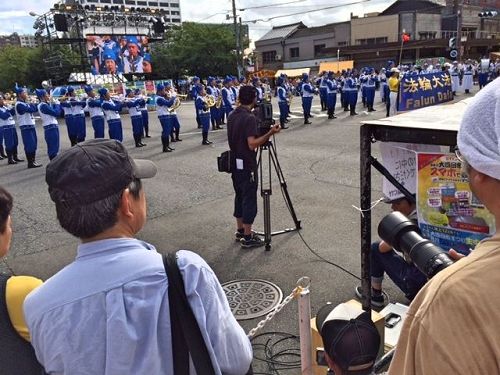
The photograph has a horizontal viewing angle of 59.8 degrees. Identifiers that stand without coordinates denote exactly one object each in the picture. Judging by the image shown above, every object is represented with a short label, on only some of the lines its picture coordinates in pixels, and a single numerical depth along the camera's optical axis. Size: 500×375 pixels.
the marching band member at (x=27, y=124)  11.24
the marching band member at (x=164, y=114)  12.46
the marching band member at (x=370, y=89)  19.38
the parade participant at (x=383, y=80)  20.42
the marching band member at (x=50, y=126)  11.79
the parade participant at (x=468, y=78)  25.71
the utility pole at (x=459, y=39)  29.66
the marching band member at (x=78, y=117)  13.68
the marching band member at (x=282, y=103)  16.34
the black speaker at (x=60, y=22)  30.77
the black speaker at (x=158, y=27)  36.84
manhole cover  3.94
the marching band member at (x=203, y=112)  13.22
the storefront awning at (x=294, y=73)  43.50
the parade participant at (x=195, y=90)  15.69
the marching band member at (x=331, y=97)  17.44
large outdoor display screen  34.91
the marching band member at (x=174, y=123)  13.58
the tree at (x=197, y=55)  50.72
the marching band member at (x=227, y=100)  17.09
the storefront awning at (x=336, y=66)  37.91
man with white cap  0.92
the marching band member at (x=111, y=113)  13.04
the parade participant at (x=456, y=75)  24.31
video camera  5.12
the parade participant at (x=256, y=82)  19.32
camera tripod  5.22
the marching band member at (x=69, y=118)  13.57
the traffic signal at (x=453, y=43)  33.38
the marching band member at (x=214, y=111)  16.62
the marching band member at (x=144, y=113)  14.28
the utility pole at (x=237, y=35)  39.66
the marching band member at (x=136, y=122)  13.48
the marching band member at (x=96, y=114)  13.48
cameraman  5.07
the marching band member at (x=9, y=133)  11.78
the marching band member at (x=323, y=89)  18.29
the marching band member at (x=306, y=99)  16.39
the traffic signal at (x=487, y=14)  31.56
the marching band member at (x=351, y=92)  18.14
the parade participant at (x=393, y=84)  14.54
